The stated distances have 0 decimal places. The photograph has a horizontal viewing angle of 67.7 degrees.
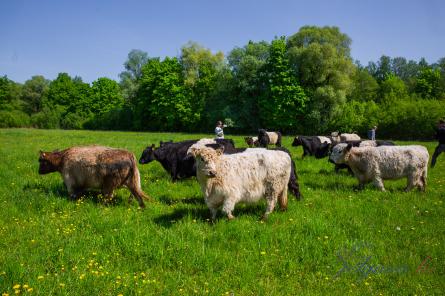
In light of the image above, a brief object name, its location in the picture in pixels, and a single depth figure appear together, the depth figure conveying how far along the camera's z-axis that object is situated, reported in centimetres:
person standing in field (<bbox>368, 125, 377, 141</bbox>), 2631
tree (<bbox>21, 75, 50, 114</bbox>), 8800
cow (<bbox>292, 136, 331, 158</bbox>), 1891
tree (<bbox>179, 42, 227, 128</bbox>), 6046
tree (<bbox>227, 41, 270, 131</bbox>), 4944
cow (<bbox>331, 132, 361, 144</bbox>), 2312
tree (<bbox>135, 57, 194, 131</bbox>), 6025
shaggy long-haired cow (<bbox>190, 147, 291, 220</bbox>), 754
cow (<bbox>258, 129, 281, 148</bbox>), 2444
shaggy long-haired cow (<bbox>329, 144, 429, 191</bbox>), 1074
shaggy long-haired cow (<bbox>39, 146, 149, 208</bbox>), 872
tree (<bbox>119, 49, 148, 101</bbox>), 8625
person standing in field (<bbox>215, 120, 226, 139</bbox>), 1873
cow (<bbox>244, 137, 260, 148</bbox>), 2331
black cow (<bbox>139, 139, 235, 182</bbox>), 1241
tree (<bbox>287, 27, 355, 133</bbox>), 4391
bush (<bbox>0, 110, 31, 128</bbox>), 6845
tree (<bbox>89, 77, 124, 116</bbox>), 8131
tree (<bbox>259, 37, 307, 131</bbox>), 4519
